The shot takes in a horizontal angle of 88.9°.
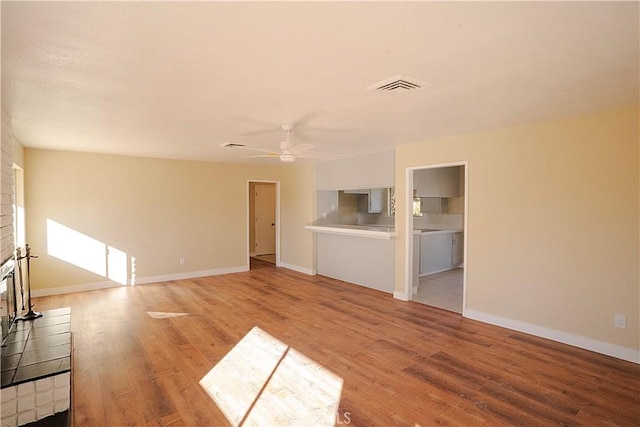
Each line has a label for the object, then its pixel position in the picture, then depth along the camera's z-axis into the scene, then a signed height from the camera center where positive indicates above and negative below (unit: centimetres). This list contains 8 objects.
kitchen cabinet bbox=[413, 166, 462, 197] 625 +45
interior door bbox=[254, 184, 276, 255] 946 -36
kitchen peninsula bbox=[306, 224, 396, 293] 537 -91
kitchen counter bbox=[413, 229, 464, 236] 634 -55
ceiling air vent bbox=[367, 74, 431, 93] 227 +88
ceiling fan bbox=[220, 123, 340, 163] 348 +62
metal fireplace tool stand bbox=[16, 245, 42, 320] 317 -108
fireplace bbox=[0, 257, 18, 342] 267 -80
